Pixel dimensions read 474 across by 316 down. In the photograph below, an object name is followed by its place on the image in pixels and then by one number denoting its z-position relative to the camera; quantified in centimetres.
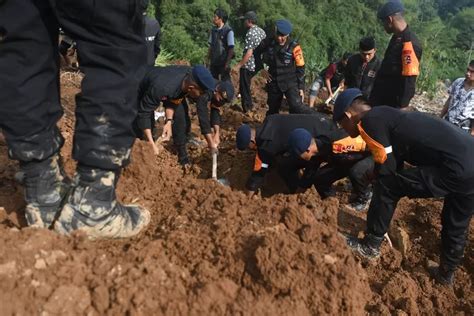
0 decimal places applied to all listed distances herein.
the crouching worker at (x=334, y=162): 408
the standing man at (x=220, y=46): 787
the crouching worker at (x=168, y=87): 457
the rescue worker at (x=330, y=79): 877
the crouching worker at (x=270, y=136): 440
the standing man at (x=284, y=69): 658
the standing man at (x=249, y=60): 759
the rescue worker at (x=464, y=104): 483
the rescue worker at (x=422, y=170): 302
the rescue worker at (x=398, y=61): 452
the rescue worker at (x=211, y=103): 518
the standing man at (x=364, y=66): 624
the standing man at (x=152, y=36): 596
